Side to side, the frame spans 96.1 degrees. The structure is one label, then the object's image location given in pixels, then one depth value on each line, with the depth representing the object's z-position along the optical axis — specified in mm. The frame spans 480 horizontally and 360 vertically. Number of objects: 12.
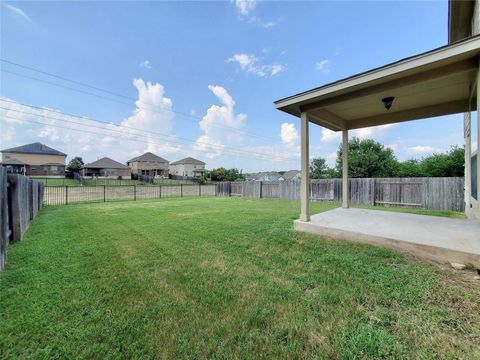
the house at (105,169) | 41906
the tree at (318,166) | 36469
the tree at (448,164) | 13664
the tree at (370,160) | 23625
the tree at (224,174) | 44506
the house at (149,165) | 48562
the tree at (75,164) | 42281
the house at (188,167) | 56094
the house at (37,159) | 35344
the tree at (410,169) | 18742
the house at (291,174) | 53922
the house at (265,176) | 57719
